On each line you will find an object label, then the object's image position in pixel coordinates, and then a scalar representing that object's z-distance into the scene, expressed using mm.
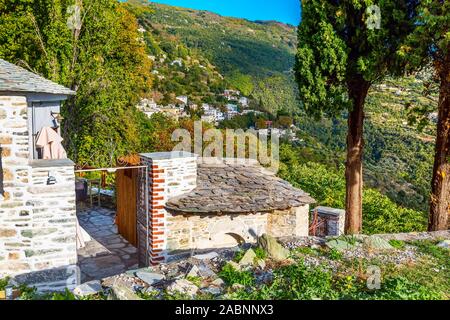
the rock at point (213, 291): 4699
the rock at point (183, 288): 4647
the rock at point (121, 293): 4273
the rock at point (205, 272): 5233
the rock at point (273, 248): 5875
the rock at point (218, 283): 4965
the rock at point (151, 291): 4723
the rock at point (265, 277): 5051
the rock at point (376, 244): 6598
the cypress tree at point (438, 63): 7871
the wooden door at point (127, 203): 9900
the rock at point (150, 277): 5121
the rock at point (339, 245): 6398
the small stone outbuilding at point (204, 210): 8445
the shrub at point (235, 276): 4969
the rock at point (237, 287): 4770
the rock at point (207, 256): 6000
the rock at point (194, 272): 5169
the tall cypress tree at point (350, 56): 8789
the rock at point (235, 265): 5391
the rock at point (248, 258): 5602
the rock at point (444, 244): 6871
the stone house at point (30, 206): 6680
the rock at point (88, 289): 4797
